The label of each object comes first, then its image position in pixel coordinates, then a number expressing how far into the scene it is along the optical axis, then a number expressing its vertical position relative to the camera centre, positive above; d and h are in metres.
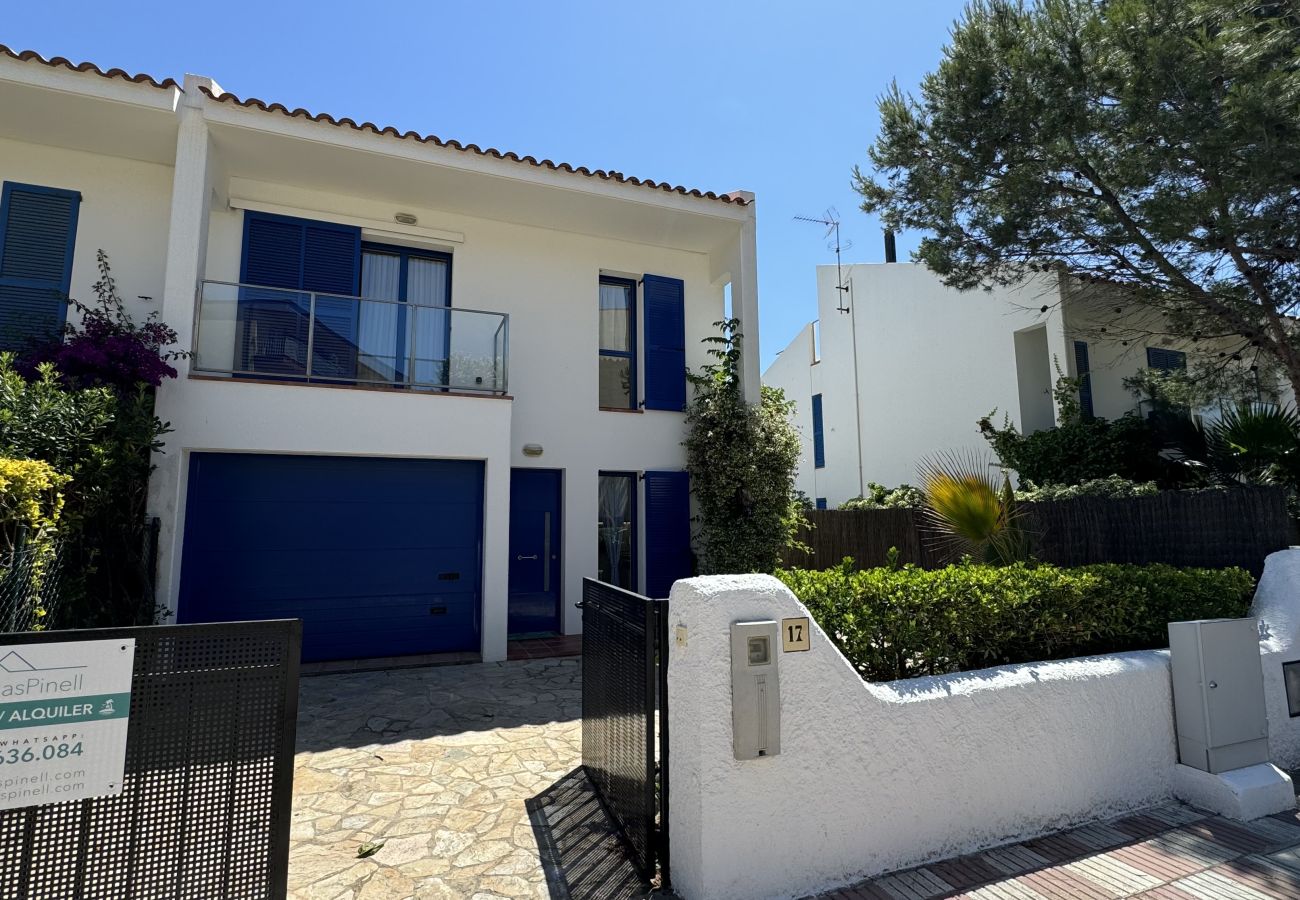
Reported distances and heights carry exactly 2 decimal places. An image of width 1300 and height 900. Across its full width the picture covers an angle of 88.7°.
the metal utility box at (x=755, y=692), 3.07 -0.78
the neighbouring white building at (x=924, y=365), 12.70 +3.37
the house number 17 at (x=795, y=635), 3.21 -0.54
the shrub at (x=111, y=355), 6.36 +1.68
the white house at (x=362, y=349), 7.22 +2.15
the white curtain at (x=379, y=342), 7.84 +2.16
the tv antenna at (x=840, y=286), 16.98 +6.08
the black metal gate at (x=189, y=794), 2.46 -1.04
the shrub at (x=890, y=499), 12.30 +0.46
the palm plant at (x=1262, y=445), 8.13 +0.92
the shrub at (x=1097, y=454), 10.79 +1.11
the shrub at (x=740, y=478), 9.16 +0.64
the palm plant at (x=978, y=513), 5.89 +0.08
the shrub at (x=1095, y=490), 8.73 +0.43
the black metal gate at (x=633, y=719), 3.33 -1.07
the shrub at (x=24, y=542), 4.35 -0.09
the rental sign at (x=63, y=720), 2.41 -0.71
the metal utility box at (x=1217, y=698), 4.12 -1.12
